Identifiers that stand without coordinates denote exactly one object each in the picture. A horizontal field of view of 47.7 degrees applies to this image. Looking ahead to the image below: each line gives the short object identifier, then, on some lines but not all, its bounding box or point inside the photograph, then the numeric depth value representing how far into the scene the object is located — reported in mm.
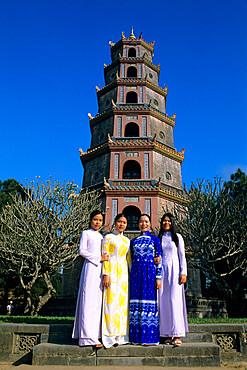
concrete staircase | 4297
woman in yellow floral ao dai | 4570
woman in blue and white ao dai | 4562
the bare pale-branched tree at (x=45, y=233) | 11914
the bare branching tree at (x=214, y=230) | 12703
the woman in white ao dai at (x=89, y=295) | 4488
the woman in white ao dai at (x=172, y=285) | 4664
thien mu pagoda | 16094
